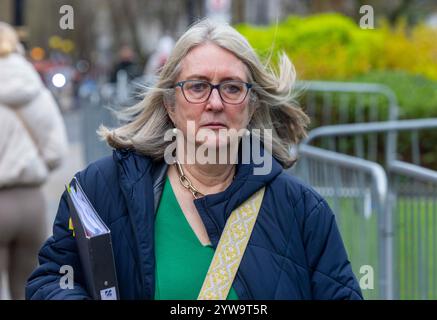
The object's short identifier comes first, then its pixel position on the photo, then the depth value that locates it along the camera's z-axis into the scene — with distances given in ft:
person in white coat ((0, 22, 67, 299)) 27.63
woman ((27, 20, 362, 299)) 14.41
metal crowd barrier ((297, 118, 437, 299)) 28.05
